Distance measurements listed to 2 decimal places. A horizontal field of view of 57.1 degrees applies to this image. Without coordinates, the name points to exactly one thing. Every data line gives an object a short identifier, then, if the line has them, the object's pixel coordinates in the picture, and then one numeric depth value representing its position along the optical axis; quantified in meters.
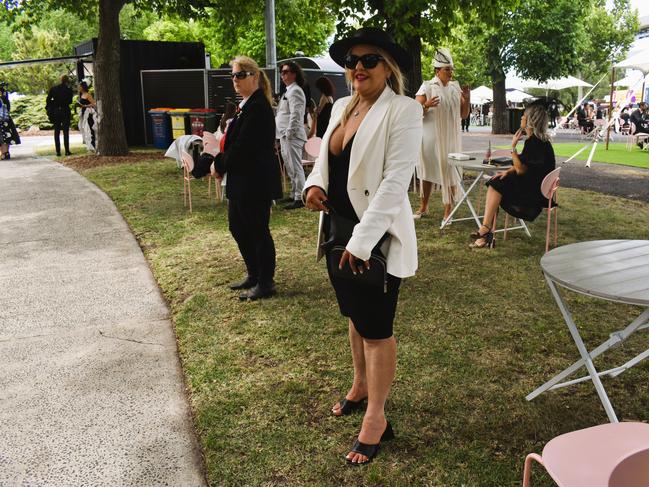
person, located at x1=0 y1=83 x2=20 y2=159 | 16.11
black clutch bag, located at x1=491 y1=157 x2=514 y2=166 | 7.01
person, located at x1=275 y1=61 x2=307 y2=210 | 8.62
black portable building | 19.80
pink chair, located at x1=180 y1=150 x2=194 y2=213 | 8.72
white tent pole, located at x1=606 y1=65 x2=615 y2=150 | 15.85
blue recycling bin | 18.30
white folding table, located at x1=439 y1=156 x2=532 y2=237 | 6.87
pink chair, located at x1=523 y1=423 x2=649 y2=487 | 1.59
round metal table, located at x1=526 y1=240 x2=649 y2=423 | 2.63
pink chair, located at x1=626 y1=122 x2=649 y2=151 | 20.46
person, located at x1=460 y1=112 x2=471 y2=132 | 34.97
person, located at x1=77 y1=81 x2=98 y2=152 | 17.06
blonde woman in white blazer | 2.68
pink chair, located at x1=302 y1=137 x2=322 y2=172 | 9.28
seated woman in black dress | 6.33
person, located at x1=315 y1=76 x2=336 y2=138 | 9.54
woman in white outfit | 7.64
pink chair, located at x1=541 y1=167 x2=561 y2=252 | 6.30
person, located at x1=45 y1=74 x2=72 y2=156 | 16.12
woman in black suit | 4.88
